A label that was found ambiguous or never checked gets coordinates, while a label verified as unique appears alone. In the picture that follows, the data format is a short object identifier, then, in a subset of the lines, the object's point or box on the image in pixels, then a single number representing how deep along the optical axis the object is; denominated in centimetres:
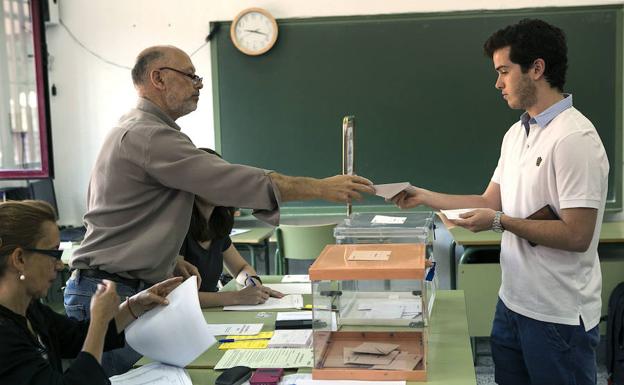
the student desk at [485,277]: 388
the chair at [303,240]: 400
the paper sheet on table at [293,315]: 225
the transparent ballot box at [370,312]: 164
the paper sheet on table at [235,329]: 213
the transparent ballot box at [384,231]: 211
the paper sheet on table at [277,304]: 245
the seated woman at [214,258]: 250
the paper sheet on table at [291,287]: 269
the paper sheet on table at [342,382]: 162
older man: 202
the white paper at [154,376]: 171
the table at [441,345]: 170
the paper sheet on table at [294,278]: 293
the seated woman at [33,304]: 145
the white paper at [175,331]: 170
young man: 196
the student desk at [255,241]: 429
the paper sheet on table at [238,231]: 455
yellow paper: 198
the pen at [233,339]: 205
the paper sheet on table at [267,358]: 180
